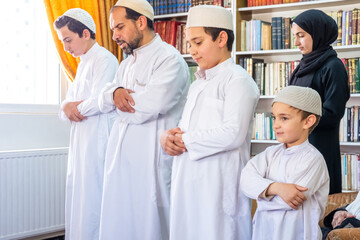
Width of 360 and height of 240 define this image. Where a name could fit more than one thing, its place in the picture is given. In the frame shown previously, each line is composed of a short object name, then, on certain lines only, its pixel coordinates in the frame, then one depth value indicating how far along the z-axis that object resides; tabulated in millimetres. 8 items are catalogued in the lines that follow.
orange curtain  3994
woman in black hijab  2334
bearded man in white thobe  2484
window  3959
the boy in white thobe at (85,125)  2939
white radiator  3578
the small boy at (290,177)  1847
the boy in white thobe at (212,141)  2051
